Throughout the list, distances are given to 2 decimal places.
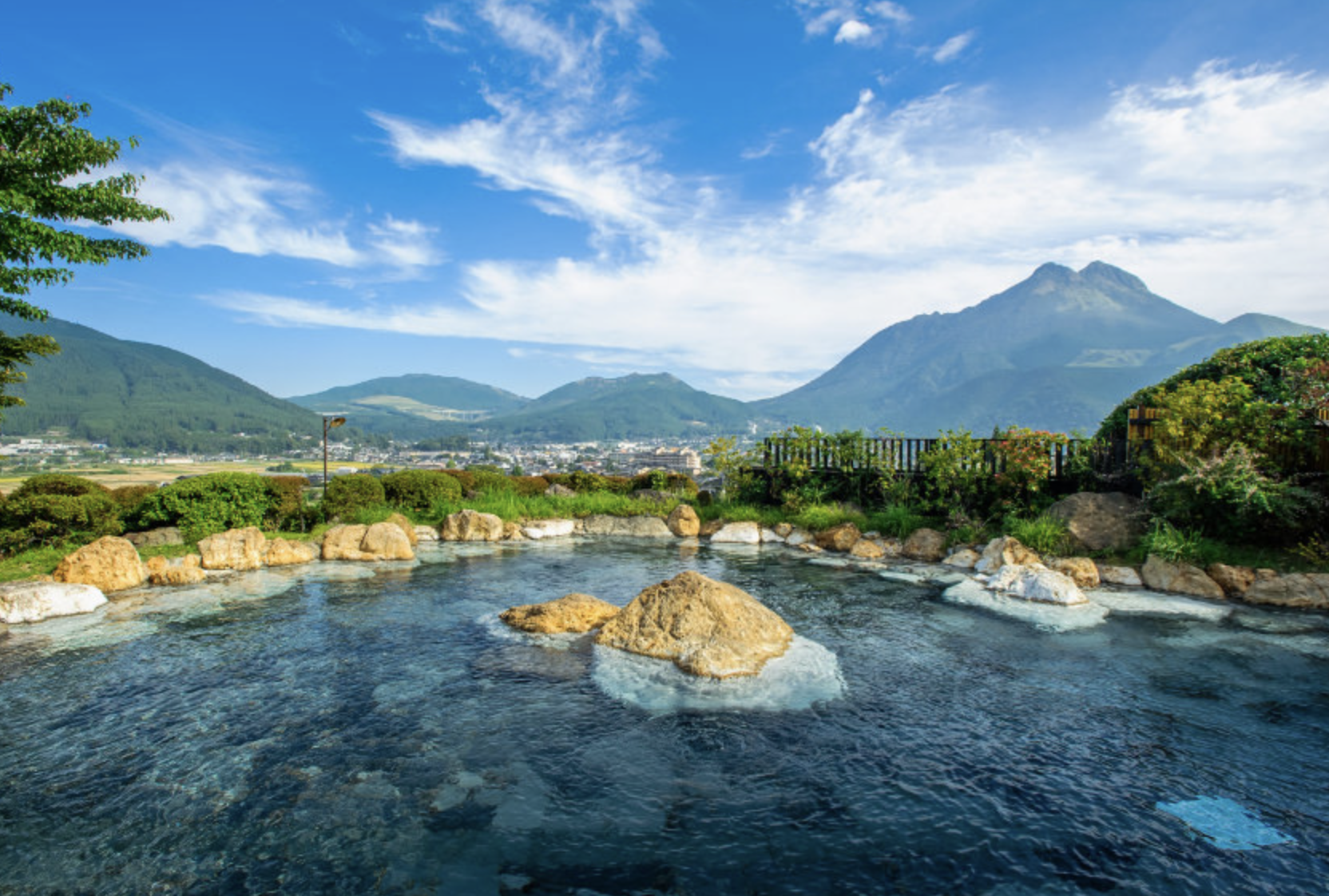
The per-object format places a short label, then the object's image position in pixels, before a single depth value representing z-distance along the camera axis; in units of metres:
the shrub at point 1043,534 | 13.59
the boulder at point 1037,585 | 11.01
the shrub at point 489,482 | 22.12
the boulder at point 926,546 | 15.09
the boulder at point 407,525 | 16.90
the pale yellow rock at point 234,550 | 13.37
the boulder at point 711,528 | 19.41
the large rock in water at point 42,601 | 9.47
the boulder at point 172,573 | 12.01
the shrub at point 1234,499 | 11.67
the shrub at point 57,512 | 12.92
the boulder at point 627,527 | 19.97
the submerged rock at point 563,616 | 9.38
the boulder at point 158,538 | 14.38
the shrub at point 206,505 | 14.71
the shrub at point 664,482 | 23.19
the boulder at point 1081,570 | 12.19
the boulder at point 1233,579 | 11.15
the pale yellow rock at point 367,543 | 14.98
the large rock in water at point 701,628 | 7.80
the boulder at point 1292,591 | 10.53
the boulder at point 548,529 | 19.19
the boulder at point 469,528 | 18.38
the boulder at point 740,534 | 18.20
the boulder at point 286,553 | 14.15
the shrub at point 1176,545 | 12.05
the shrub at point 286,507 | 16.62
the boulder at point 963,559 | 14.09
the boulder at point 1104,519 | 13.40
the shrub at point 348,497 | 17.75
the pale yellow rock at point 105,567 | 11.05
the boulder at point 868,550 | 15.56
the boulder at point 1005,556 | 13.03
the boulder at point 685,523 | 19.67
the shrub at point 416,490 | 19.56
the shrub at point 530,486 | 23.28
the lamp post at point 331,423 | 17.95
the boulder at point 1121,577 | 12.17
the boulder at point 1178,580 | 11.38
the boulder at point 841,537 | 16.42
